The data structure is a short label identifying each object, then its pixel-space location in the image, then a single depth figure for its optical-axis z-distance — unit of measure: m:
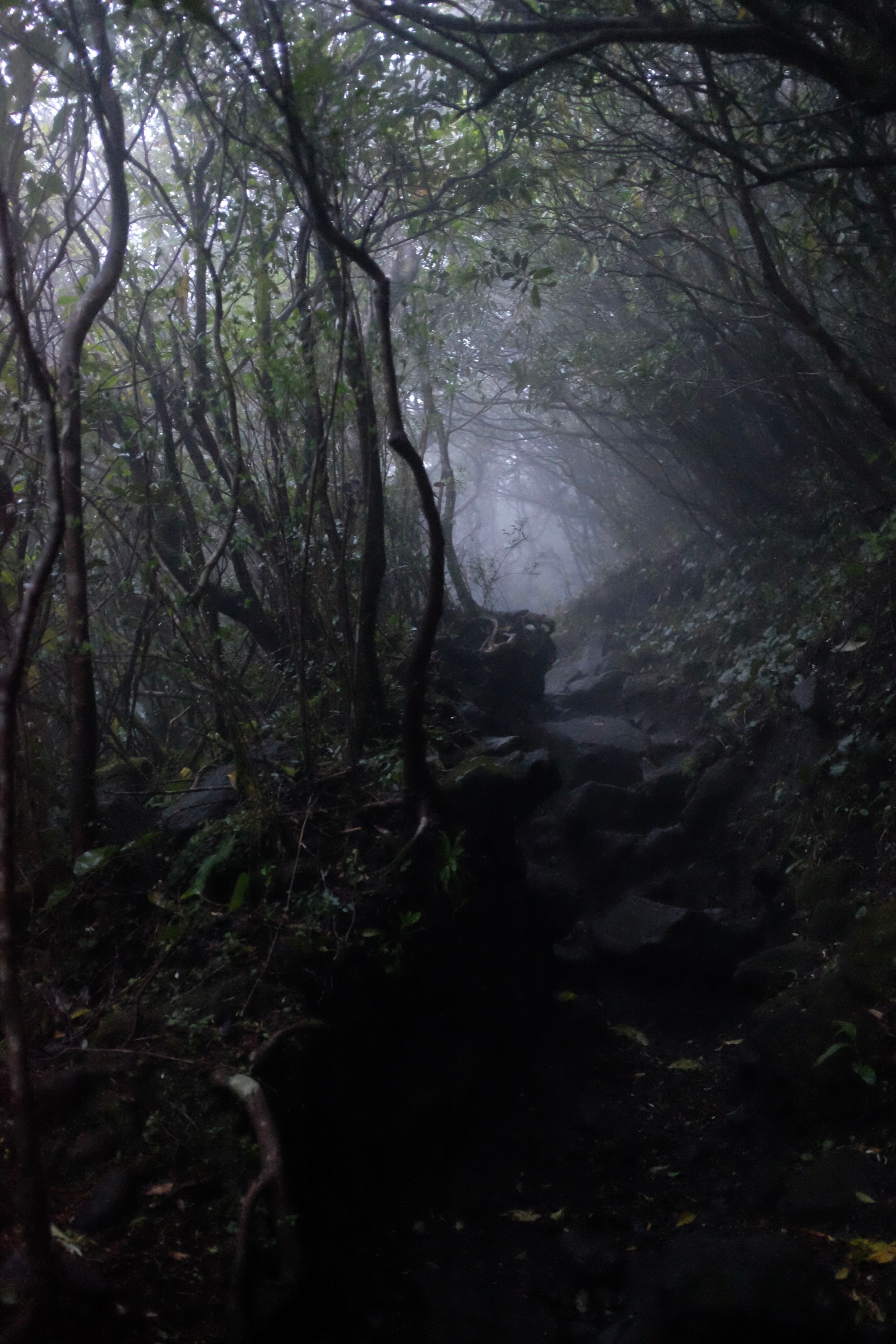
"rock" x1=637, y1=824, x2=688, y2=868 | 7.77
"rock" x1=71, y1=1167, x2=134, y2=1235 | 3.15
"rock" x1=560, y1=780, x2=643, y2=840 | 8.40
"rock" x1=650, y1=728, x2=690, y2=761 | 9.88
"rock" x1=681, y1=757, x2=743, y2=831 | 8.02
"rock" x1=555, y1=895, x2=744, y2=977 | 6.17
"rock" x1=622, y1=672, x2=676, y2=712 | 11.59
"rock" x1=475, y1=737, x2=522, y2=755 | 6.30
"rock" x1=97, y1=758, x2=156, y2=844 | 5.18
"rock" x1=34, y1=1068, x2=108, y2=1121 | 3.56
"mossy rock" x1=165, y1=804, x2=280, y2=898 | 4.84
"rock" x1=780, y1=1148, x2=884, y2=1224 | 3.66
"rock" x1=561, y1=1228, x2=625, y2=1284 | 3.87
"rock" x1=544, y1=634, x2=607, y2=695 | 15.09
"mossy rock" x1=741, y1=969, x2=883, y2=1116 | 4.25
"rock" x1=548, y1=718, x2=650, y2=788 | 9.46
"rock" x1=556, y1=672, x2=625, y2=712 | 12.75
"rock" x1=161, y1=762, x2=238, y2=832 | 5.24
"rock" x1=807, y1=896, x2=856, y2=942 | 5.40
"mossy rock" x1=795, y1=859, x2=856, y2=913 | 5.80
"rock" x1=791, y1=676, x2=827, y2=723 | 7.01
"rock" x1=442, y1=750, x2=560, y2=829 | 5.65
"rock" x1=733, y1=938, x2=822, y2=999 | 5.41
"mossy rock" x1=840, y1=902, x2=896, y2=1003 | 4.45
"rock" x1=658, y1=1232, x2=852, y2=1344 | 3.11
